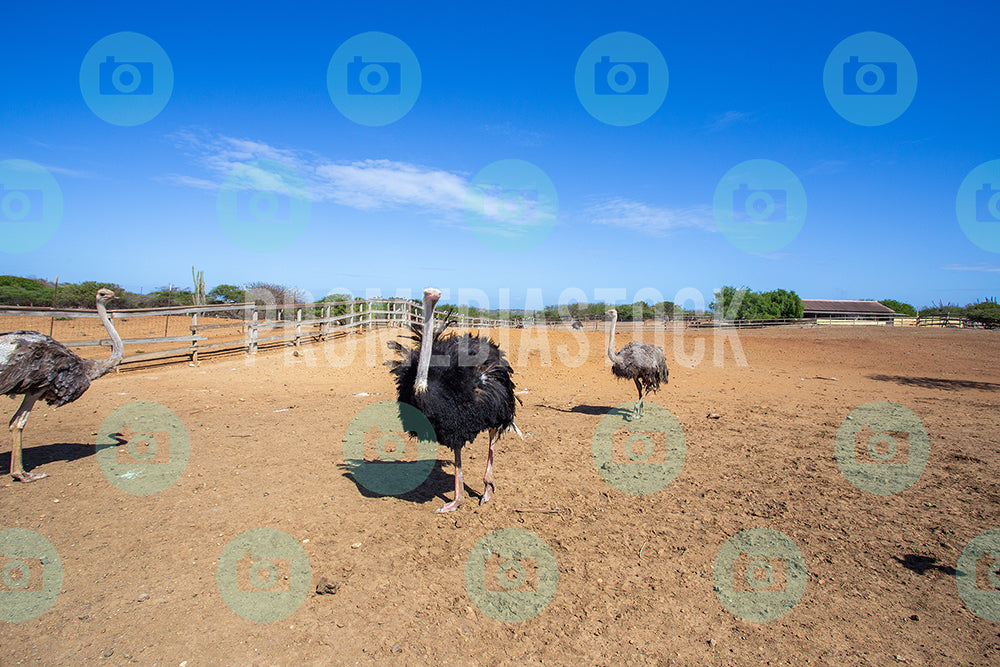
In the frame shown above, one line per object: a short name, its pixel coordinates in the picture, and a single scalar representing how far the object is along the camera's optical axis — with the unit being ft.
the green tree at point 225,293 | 119.85
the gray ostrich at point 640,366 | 28.32
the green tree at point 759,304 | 160.25
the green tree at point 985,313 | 154.28
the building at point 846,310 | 189.37
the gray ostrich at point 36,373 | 16.33
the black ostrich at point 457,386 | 14.60
